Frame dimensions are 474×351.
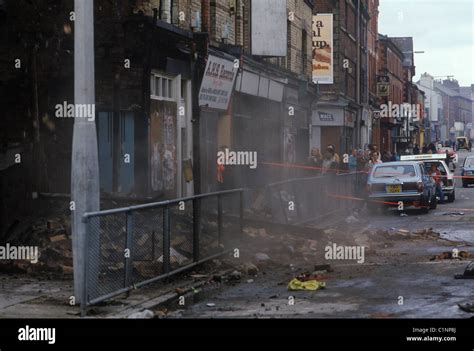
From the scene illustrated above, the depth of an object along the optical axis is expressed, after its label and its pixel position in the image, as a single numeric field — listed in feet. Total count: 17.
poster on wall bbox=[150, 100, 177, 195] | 71.77
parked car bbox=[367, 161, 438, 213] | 94.73
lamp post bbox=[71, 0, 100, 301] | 37.68
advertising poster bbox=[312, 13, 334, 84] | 151.33
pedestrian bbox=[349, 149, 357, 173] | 114.21
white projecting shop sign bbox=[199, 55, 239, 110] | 81.97
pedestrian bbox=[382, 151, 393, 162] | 161.25
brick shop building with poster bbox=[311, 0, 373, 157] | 176.76
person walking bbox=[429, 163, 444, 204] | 110.11
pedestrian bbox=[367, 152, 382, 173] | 121.08
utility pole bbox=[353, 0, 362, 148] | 144.46
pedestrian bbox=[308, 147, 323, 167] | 107.76
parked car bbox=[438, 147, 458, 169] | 187.85
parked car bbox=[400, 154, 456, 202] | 113.60
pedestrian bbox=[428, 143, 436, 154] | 197.45
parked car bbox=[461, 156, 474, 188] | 155.02
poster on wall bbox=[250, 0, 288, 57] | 99.71
